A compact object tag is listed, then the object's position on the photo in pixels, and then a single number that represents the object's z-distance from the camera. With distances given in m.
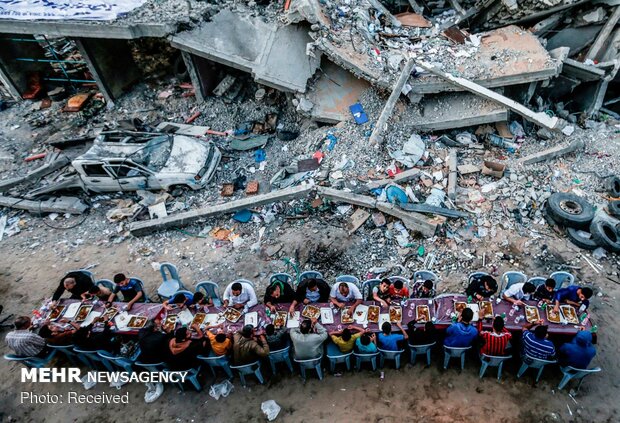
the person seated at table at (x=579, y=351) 5.56
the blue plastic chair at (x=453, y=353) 6.12
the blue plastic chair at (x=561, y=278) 6.84
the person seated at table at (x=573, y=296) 6.11
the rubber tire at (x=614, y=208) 8.34
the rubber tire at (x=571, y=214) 8.04
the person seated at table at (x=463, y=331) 5.88
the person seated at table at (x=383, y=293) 6.55
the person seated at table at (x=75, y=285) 7.03
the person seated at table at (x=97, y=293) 7.11
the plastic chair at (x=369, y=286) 7.01
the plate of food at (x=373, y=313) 6.33
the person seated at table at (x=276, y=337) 6.01
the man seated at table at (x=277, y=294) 6.59
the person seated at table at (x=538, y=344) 5.68
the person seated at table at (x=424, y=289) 6.56
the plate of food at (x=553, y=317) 6.08
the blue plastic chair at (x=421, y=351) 6.15
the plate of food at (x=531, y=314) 6.10
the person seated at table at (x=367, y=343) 6.01
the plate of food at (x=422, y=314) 6.25
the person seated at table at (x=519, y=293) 6.32
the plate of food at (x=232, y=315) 6.47
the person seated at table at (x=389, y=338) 5.94
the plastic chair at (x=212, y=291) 7.22
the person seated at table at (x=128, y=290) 6.99
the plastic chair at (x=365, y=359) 6.18
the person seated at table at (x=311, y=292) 6.70
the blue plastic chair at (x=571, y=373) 5.69
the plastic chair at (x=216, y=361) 6.12
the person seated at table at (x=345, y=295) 6.54
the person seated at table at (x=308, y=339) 6.00
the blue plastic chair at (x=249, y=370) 6.14
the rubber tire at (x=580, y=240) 7.90
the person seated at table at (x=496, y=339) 5.80
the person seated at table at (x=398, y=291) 6.62
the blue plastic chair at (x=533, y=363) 5.81
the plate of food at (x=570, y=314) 6.05
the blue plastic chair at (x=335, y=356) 6.21
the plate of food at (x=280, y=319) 6.36
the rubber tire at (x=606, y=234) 7.73
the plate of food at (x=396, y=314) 6.30
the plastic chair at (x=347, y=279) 6.98
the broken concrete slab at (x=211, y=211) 8.95
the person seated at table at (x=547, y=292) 6.32
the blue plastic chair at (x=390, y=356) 6.09
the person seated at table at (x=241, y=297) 6.64
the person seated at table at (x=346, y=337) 5.99
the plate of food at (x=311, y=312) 6.44
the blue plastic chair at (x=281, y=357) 6.19
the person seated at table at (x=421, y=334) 5.98
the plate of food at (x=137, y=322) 6.54
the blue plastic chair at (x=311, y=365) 6.14
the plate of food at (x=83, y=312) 6.73
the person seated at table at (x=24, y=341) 6.31
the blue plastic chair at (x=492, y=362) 5.96
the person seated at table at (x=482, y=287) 6.54
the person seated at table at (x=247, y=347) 6.00
